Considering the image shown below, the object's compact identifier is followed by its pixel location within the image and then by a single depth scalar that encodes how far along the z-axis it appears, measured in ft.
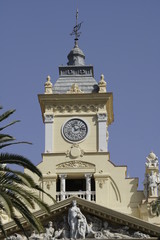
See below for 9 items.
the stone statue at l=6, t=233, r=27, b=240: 160.35
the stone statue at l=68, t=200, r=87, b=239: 160.04
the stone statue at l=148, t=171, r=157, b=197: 186.80
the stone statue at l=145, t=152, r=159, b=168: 191.31
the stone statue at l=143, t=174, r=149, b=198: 188.23
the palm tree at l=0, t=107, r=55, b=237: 115.44
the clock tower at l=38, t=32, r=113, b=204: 193.88
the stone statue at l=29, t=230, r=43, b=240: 160.15
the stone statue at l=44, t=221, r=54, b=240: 160.56
